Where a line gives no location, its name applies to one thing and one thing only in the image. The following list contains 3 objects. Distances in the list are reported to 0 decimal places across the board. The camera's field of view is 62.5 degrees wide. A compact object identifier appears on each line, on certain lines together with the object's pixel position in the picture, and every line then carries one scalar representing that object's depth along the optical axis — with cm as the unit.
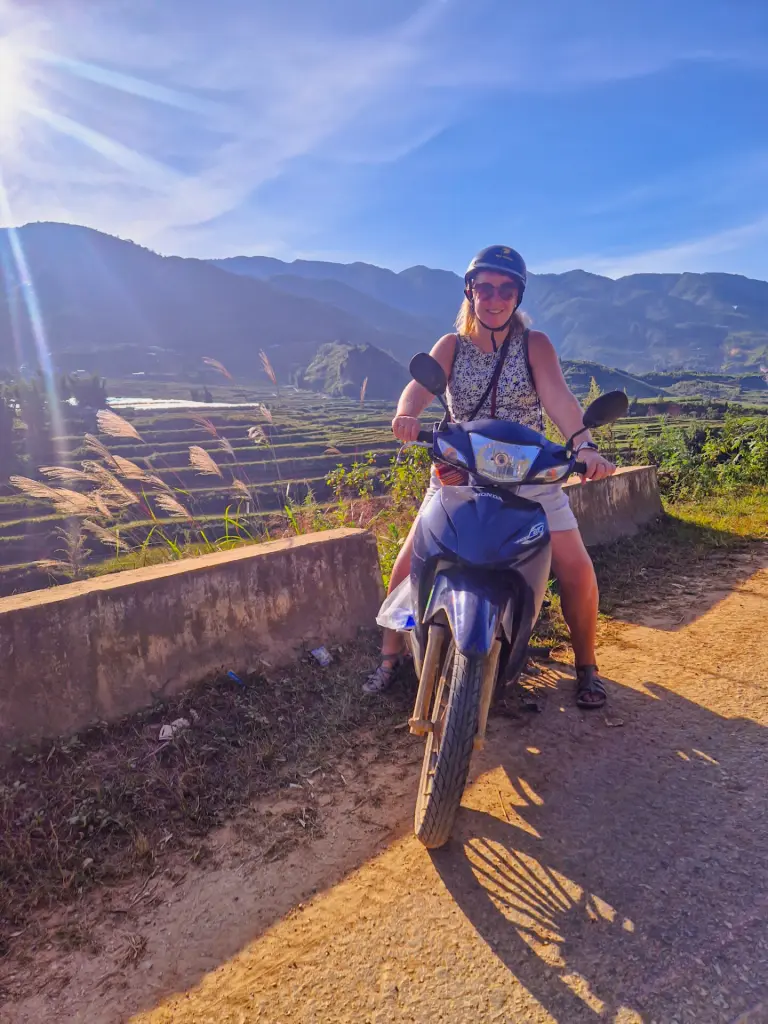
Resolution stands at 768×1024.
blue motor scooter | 182
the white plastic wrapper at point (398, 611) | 222
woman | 254
